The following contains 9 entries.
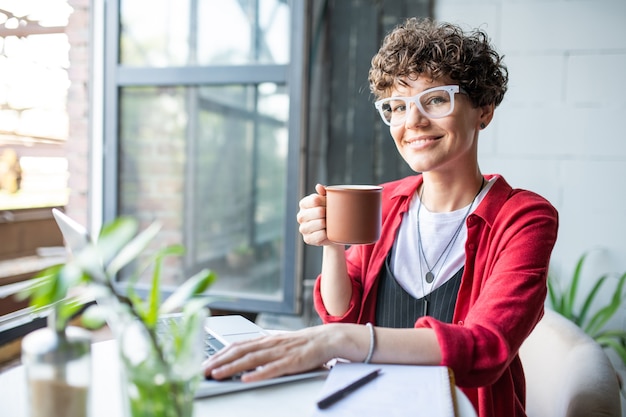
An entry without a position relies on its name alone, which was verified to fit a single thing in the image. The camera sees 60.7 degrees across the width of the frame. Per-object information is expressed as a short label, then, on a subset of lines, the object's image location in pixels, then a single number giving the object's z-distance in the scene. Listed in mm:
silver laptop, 698
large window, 2381
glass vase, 566
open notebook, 756
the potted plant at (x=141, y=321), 551
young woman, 969
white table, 791
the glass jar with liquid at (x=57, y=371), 596
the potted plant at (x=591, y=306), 2191
